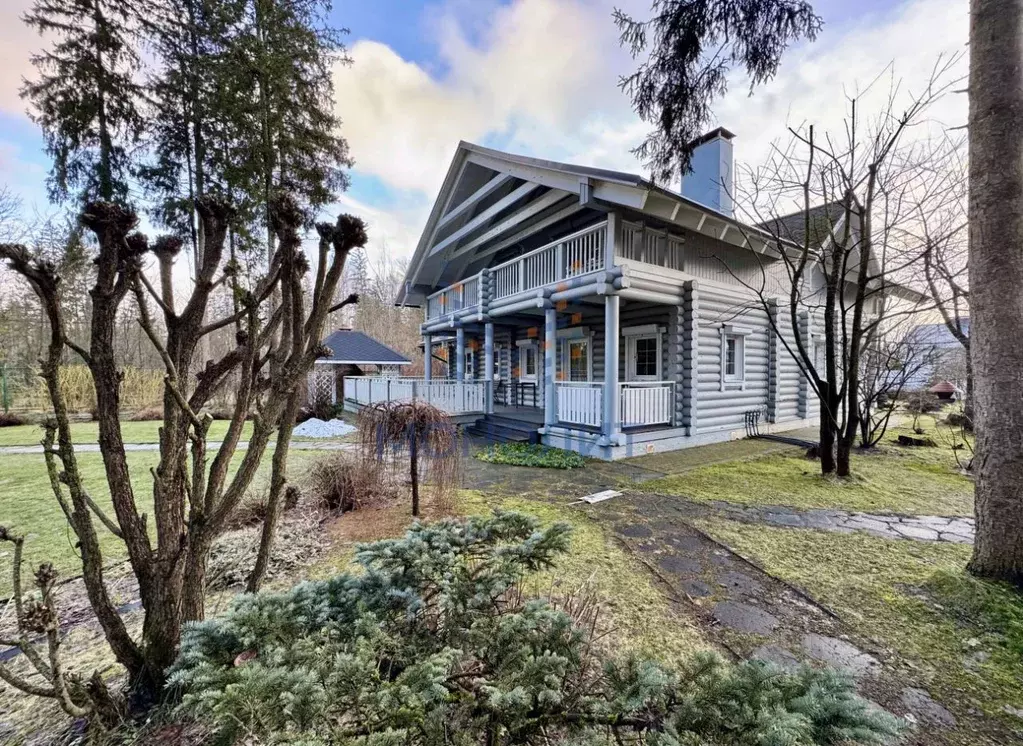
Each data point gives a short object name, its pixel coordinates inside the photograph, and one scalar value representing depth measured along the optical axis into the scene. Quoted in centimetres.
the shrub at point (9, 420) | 1237
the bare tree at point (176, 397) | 163
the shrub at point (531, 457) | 723
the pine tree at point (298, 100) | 1002
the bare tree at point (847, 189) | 566
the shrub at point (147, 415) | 1348
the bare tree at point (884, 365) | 846
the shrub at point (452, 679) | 118
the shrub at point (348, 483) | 475
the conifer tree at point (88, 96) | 939
